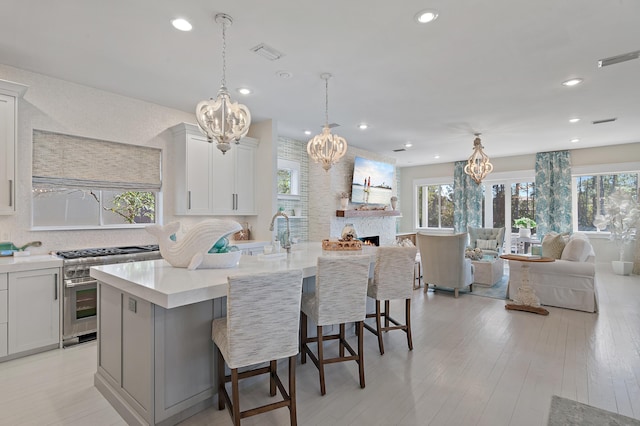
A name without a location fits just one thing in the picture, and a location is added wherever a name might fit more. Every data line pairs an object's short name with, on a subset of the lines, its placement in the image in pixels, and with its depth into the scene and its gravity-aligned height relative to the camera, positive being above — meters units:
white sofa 4.17 -0.94
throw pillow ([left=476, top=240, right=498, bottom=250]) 7.29 -0.77
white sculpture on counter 2.18 -0.22
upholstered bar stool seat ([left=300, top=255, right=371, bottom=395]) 2.30 -0.65
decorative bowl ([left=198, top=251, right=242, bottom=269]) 2.23 -0.37
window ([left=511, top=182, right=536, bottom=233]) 7.97 +0.32
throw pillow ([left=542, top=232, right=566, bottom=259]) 4.98 -0.54
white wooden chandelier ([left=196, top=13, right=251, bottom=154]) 2.49 +0.74
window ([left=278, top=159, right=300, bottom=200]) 5.91 +0.60
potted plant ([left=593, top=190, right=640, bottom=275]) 6.40 -0.16
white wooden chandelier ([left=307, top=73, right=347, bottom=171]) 3.45 +0.71
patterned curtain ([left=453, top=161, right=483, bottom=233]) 8.70 +0.31
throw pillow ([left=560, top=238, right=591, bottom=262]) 4.41 -0.54
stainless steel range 3.11 -0.85
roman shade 3.40 +0.55
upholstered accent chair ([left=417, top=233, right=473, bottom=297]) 4.93 -0.81
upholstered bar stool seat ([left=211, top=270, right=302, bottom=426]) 1.72 -0.67
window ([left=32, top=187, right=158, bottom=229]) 3.46 +0.02
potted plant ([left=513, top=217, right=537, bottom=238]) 7.54 -0.29
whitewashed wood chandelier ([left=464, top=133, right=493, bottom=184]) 5.70 +0.86
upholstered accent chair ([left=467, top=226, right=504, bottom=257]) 7.26 -0.66
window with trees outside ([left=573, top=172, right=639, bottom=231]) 6.90 +0.53
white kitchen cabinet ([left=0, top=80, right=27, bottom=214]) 2.94 +0.62
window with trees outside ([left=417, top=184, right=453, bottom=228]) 9.48 +0.18
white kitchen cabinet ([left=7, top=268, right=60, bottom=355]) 2.85 -0.96
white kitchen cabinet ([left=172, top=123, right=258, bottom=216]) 4.30 +0.51
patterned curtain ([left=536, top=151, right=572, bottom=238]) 7.27 +0.49
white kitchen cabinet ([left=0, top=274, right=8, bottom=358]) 2.79 -0.95
